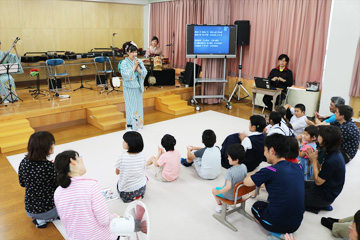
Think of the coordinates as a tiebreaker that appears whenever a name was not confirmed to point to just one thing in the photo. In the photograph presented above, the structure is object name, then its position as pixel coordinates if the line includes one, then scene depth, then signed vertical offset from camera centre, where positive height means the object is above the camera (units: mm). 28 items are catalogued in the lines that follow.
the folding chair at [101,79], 7168 -874
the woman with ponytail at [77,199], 1864 -950
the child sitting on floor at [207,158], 3316 -1280
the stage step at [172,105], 6387 -1303
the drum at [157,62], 7319 -437
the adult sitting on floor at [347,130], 3645 -971
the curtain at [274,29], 5746 +332
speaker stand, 6774 -986
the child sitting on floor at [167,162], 3264 -1295
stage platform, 5152 -1154
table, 5758 -868
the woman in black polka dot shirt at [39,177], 2416 -1092
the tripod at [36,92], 6302 -1068
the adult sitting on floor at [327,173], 2674 -1114
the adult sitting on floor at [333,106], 4085 -789
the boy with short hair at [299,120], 4180 -1006
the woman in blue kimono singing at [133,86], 4887 -710
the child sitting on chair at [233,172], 2570 -1065
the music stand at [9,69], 5469 -515
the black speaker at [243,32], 6684 +289
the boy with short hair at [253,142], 3408 -1096
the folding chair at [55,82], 6414 -873
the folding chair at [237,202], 2486 -1340
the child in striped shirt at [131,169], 2807 -1180
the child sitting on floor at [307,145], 3205 -1036
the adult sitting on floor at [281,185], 2260 -1032
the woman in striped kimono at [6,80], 5625 -711
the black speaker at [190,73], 7316 -681
